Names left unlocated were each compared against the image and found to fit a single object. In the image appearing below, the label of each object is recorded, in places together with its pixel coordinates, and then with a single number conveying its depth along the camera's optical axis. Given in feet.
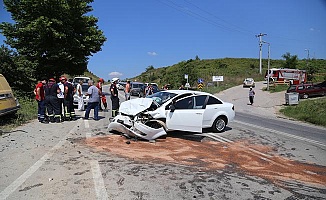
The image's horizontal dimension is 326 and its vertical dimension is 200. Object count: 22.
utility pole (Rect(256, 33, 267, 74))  172.66
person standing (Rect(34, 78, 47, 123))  36.76
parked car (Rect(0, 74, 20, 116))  31.86
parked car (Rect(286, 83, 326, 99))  102.63
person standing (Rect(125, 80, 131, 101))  53.01
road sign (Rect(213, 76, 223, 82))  147.05
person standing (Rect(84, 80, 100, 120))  38.14
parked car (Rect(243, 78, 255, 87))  164.99
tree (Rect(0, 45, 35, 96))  64.80
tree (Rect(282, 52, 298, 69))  247.29
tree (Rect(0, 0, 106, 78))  76.76
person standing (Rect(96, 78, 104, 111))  44.95
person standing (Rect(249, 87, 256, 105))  91.16
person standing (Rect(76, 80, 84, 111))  47.38
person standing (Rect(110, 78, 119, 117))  41.88
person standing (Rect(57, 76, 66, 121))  36.96
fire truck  160.76
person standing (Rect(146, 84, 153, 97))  68.12
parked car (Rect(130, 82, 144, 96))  105.05
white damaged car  26.84
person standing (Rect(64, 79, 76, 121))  37.69
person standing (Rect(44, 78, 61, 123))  35.65
